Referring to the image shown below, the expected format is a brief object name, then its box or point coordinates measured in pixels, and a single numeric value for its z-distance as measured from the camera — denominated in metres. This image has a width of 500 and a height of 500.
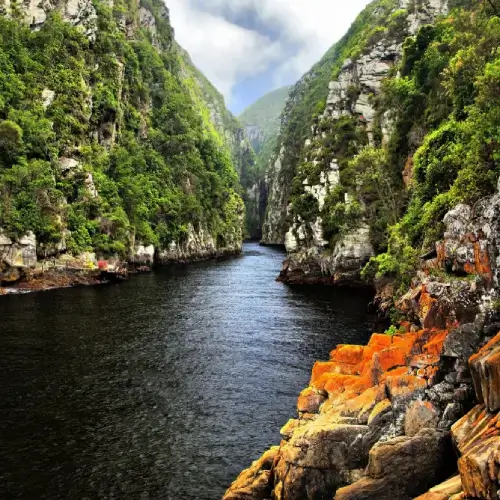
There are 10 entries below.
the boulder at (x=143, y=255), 92.56
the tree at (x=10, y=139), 69.69
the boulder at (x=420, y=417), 15.02
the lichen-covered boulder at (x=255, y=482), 16.77
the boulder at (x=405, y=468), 13.76
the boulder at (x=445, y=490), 11.77
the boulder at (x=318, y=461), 15.48
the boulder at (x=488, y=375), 12.86
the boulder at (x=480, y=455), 10.68
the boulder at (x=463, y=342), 16.19
